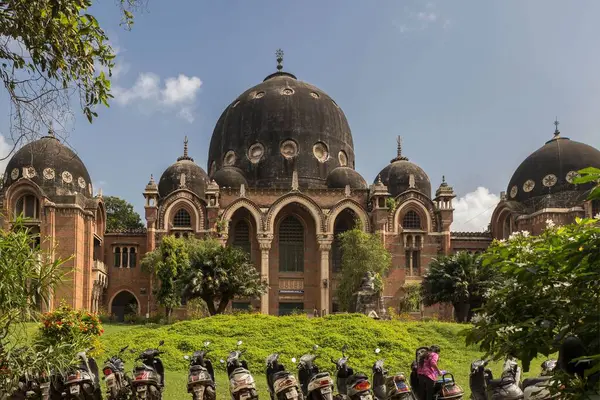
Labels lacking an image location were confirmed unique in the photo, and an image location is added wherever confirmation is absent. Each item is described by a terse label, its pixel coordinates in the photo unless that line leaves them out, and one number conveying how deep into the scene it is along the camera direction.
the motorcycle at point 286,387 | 7.50
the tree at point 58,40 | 6.12
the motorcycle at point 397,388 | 7.62
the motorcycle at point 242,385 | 7.77
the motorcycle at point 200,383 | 8.54
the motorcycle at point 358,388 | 7.52
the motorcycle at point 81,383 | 8.35
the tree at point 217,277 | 26.25
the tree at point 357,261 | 30.98
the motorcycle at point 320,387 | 7.52
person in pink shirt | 8.73
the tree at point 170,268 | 28.75
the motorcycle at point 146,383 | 8.59
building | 34.06
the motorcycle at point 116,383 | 9.34
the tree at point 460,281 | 27.27
